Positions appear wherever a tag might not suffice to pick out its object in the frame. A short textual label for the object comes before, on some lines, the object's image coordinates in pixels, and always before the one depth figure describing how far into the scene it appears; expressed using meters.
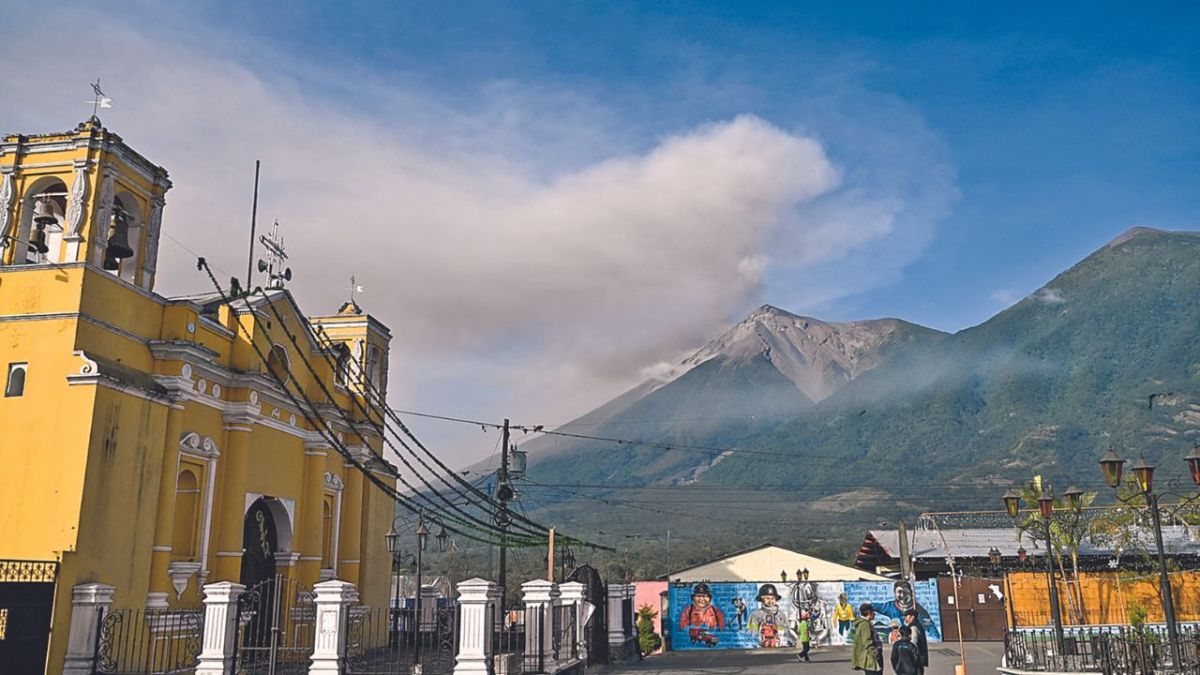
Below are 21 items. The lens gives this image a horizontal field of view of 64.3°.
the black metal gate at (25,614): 14.48
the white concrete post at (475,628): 15.32
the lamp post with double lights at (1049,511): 19.15
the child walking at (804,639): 27.80
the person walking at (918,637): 14.95
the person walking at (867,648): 14.93
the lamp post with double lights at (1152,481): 14.28
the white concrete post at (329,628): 15.58
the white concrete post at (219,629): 15.95
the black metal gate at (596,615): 22.88
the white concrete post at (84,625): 15.05
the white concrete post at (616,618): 26.70
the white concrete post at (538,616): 17.70
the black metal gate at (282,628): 19.05
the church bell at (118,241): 18.06
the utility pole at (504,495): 25.22
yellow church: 15.59
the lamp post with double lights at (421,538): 22.96
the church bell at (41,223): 17.78
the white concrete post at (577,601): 20.59
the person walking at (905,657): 14.48
